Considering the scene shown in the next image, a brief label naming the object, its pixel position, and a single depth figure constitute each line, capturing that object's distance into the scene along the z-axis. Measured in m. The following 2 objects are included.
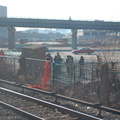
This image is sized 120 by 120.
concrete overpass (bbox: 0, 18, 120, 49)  66.31
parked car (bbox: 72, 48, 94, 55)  45.60
